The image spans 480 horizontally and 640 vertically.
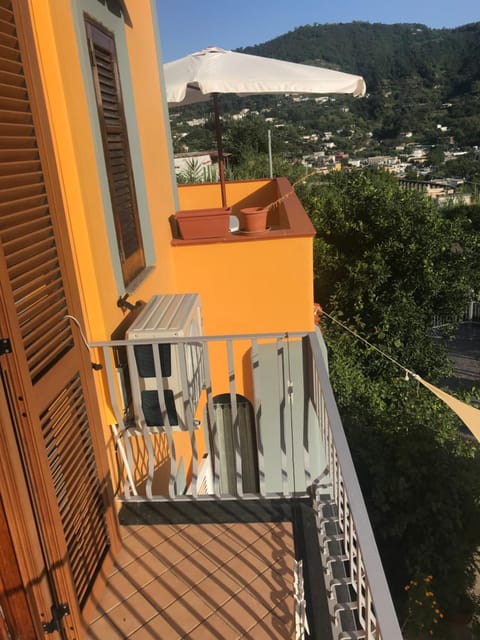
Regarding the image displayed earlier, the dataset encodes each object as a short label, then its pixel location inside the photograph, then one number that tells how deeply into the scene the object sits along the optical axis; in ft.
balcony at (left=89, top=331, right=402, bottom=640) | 7.18
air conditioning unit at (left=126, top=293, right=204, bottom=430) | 9.11
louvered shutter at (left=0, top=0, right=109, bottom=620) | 5.82
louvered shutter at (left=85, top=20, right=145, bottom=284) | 10.08
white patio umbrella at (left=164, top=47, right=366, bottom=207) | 17.13
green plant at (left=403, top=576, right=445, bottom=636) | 24.95
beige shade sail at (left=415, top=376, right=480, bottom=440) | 20.11
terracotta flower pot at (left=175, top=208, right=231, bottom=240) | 15.38
